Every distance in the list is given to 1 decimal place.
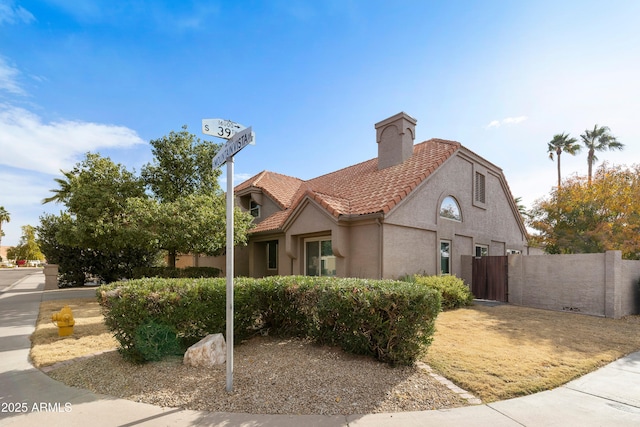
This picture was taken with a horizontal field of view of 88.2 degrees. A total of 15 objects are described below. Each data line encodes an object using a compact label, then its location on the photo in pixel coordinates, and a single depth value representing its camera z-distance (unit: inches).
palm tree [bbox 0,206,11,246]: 2920.8
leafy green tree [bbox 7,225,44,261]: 2527.8
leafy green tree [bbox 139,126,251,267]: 523.5
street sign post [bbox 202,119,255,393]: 179.0
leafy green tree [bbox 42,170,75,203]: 595.3
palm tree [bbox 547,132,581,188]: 1409.9
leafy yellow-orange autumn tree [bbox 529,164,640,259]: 563.2
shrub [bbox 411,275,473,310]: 444.8
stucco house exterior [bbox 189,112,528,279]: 474.3
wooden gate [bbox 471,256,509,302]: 558.9
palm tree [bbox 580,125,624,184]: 1337.4
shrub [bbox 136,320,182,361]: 219.1
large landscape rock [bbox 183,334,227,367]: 217.9
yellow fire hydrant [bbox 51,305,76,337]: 307.9
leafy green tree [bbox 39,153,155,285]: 524.1
